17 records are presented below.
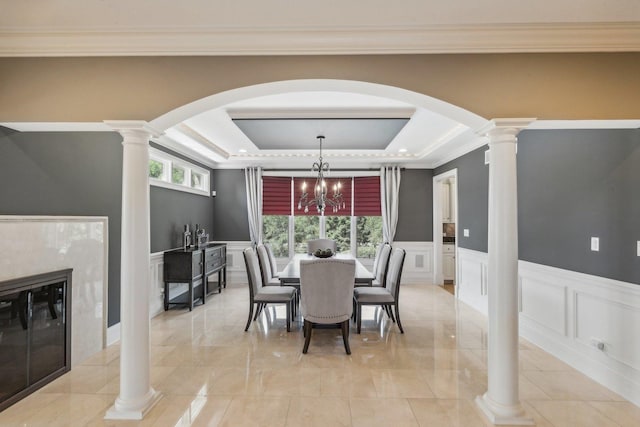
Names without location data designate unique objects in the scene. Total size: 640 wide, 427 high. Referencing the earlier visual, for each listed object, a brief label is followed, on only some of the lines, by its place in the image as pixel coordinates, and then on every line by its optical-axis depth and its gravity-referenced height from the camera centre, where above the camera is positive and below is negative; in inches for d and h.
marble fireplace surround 97.1 -13.1
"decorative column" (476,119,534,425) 86.0 -15.2
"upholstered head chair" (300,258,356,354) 122.2 -28.9
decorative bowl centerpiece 174.4 -19.0
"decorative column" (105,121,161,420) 87.8 -16.0
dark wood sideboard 181.6 -30.9
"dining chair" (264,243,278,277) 198.7 -26.8
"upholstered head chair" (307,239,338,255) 228.2 -17.9
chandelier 188.1 +17.5
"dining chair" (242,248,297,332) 148.3 -35.3
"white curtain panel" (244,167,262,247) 260.1 +15.1
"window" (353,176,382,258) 266.5 +3.5
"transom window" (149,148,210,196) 182.1 +30.6
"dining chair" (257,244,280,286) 170.7 -27.4
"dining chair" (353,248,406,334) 146.8 -35.5
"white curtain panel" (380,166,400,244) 258.7 +17.3
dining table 143.5 -26.4
